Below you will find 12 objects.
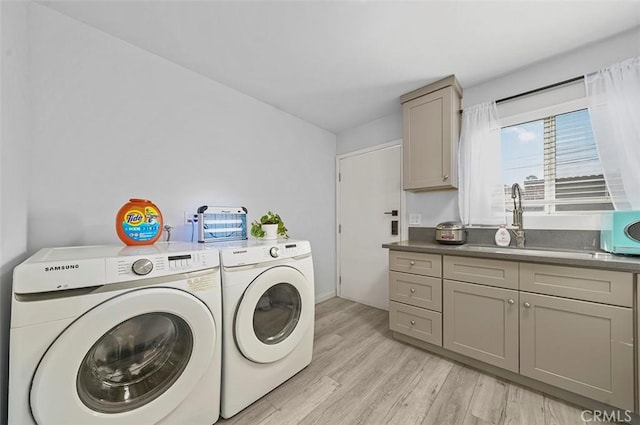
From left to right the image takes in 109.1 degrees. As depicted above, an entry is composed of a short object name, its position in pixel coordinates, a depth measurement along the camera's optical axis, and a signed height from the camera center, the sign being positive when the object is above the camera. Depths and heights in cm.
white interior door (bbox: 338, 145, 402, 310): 270 -7
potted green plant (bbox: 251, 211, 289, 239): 171 -11
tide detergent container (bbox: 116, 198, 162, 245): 130 -5
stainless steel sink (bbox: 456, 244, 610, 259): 140 -27
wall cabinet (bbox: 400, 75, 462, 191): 200 +73
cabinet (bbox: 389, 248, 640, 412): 119 -68
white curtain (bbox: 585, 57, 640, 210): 143 +57
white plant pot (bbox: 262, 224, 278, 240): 171 -13
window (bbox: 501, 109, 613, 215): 164 +38
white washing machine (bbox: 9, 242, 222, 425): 75 -49
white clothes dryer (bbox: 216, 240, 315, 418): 123 -64
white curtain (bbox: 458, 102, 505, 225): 194 +39
